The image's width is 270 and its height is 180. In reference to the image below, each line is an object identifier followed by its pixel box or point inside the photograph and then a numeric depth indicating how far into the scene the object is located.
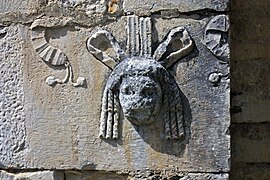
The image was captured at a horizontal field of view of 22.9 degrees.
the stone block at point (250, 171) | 2.69
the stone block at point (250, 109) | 2.66
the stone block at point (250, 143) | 2.68
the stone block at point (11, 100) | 2.38
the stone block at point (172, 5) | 2.26
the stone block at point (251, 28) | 2.65
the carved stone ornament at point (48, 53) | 2.35
